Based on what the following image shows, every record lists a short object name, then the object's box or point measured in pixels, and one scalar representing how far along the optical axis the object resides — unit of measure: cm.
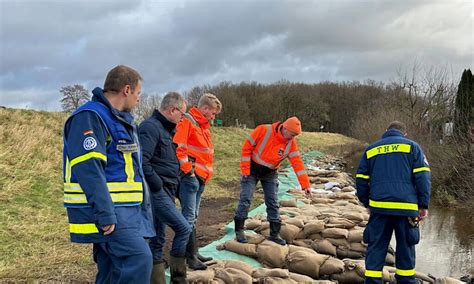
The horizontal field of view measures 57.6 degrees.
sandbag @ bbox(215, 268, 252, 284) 429
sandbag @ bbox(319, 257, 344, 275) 515
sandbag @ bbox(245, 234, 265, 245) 557
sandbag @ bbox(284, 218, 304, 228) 630
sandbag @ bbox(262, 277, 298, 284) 434
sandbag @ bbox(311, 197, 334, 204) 851
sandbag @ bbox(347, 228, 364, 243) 614
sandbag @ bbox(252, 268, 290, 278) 450
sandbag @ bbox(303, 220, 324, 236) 623
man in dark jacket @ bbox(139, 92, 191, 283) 366
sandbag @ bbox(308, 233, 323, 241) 624
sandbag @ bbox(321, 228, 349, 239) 615
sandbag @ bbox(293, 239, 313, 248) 607
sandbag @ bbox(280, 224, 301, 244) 606
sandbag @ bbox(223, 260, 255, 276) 459
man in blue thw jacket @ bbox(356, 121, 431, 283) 428
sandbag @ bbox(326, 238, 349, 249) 609
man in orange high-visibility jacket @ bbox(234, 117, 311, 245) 552
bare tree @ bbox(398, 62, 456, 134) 1855
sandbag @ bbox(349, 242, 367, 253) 605
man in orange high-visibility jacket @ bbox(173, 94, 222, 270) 438
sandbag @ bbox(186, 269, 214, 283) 417
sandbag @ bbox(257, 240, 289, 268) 523
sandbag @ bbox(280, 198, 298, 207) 778
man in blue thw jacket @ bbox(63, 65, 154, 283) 249
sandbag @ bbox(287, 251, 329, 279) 514
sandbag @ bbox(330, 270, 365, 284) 510
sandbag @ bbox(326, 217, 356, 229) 645
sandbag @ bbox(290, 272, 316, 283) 453
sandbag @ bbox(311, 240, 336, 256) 593
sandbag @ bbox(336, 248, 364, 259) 591
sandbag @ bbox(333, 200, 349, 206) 836
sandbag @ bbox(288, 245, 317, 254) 543
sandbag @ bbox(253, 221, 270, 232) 606
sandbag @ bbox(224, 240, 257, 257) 534
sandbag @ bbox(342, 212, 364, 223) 686
